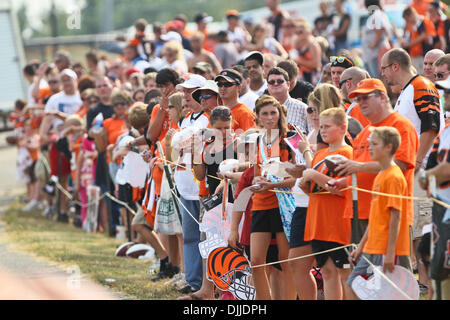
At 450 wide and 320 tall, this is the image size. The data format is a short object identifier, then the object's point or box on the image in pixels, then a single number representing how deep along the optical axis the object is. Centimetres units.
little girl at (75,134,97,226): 2681
